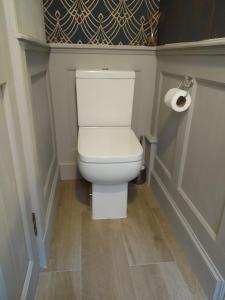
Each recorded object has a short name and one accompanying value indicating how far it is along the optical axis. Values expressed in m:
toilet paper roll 1.12
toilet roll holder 1.11
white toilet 1.15
